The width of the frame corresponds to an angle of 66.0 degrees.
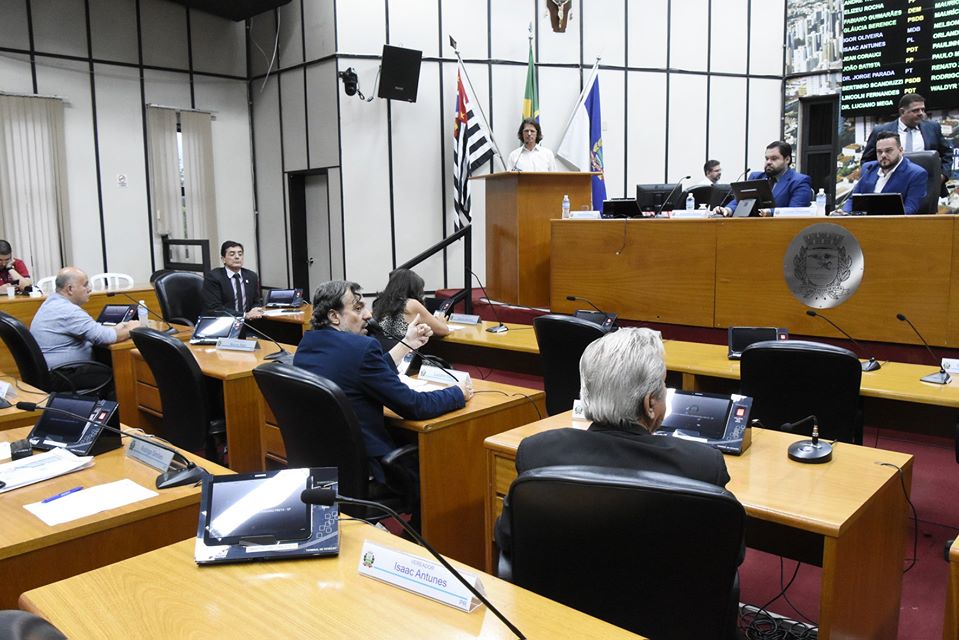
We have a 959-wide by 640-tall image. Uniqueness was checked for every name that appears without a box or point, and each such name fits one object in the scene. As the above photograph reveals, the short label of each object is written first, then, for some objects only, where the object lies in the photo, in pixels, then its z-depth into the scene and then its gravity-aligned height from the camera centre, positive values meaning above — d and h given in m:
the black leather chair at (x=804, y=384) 2.78 -0.61
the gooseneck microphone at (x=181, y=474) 2.09 -0.70
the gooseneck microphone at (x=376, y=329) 4.08 -0.55
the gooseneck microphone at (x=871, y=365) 3.38 -0.65
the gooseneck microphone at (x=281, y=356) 3.78 -0.67
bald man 4.45 -0.56
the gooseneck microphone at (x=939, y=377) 3.08 -0.65
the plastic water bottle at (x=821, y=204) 4.40 +0.11
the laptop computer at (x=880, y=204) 3.98 +0.10
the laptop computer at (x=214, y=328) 4.46 -0.59
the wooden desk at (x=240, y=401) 3.64 -0.84
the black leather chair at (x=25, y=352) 4.02 -0.65
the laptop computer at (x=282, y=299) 6.66 -0.62
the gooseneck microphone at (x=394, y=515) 1.23 -0.50
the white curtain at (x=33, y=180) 7.64 +0.55
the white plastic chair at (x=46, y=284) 7.34 -0.53
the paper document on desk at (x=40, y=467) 2.14 -0.70
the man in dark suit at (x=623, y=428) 1.51 -0.44
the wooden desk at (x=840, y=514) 1.75 -0.71
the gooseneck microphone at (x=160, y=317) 4.94 -0.66
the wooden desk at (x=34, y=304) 5.55 -0.60
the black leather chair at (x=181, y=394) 3.41 -0.78
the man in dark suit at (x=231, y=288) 5.96 -0.47
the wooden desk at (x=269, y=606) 1.31 -0.70
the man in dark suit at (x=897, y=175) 4.83 +0.31
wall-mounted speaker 7.83 +1.65
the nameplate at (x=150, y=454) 2.23 -0.69
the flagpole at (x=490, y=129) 8.28 +1.12
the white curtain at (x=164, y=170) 8.65 +0.71
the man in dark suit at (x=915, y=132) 6.12 +0.80
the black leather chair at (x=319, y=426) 2.38 -0.65
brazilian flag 8.37 +1.47
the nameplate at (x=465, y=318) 5.05 -0.62
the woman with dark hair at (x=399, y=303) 4.27 -0.43
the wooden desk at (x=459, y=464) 2.76 -0.90
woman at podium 7.17 +0.73
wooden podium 5.87 +0.00
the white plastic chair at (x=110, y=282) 7.85 -0.56
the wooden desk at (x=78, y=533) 1.75 -0.76
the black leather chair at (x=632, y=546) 1.28 -0.58
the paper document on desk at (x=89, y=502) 1.90 -0.72
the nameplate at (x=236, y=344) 4.26 -0.66
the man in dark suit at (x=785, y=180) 5.40 +0.32
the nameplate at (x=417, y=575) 1.38 -0.68
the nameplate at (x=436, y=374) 3.18 -0.64
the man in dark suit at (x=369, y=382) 2.68 -0.55
